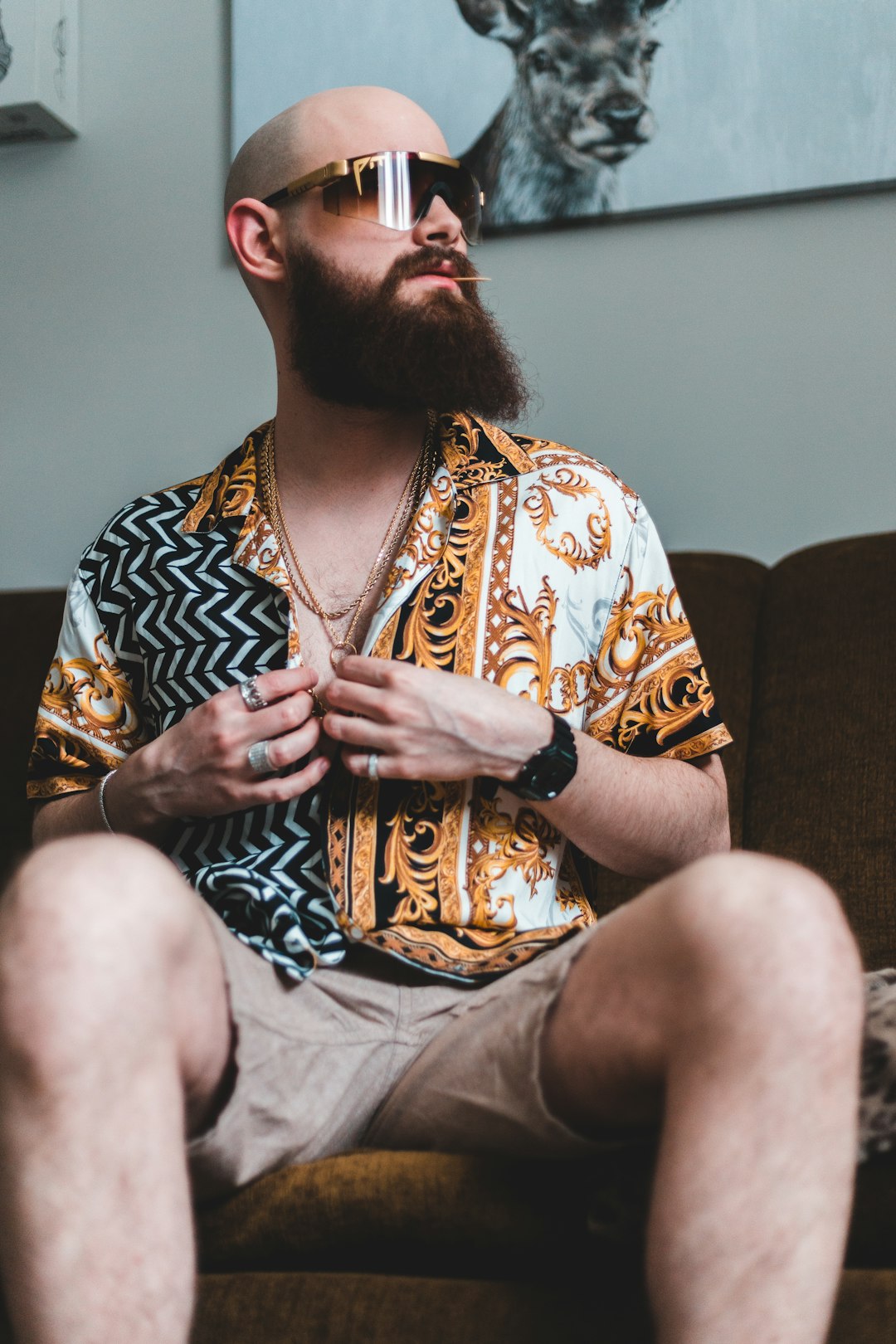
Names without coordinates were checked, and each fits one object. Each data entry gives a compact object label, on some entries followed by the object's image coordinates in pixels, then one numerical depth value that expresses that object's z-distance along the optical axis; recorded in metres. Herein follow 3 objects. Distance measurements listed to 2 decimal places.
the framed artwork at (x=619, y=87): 1.77
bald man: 0.73
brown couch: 0.89
